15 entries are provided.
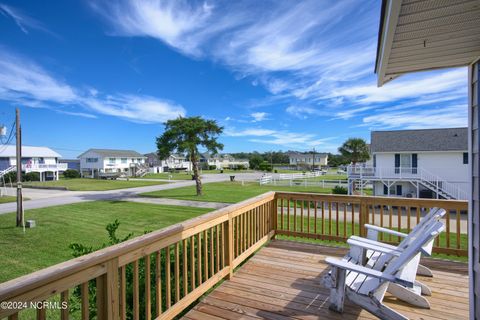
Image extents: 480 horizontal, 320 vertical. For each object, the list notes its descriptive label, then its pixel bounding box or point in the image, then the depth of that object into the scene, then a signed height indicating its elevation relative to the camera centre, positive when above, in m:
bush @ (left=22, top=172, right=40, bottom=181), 33.53 -2.04
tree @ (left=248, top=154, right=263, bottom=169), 65.47 -0.66
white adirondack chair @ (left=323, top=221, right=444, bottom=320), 2.21 -1.17
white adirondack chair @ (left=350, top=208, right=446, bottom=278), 2.74 -0.96
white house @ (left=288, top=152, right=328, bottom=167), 80.51 +0.07
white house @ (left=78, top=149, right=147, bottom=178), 45.89 -0.62
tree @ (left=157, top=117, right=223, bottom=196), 18.03 +1.60
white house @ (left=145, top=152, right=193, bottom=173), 61.38 -1.12
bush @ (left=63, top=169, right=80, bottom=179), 40.31 -2.09
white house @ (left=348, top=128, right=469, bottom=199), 17.92 -0.59
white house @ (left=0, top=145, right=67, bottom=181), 35.53 +0.05
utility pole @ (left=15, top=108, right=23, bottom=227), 9.77 -0.66
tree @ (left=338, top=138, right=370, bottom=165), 33.84 +1.21
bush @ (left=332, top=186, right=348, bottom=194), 19.61 -2.48
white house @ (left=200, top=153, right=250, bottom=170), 80.02 -0.54
